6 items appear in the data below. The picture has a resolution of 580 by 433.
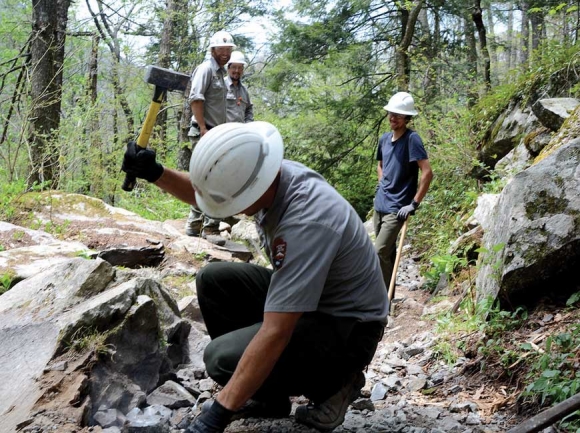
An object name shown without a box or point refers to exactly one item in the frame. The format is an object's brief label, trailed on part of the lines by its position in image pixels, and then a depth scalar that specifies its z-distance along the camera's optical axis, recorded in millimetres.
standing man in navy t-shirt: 5445
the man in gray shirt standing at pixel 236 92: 6352
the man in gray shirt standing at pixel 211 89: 6051
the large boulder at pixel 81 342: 2686
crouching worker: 2154
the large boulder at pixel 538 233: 3754
